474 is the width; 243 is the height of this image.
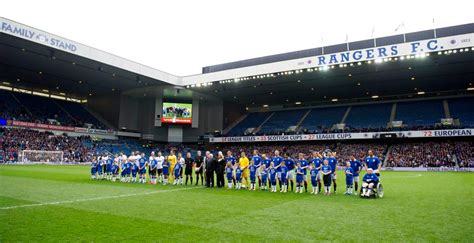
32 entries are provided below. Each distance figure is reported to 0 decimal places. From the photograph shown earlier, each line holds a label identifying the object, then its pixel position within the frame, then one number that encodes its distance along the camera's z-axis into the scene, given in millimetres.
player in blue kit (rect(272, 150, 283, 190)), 13891
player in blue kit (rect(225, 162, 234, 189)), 15164
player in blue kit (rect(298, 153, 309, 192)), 13345
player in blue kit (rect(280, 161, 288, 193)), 13609
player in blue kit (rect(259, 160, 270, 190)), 14469
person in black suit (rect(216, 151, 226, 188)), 15156
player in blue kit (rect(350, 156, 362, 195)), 12836
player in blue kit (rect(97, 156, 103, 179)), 18641
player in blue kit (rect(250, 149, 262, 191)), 14703
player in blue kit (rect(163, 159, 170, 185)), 16594
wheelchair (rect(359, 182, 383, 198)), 11523
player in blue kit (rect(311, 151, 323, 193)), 12992
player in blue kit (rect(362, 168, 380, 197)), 11406
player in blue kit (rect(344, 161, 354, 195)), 12781
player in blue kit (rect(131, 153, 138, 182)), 17328
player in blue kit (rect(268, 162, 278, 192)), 13734
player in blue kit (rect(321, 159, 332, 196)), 12680
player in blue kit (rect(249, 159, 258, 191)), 14625
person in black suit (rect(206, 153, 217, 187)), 15156
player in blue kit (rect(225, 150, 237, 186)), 15596
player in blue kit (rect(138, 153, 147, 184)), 17172
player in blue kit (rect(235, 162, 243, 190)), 14875
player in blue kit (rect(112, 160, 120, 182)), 18109
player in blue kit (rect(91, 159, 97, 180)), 18594
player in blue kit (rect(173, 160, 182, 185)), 16175
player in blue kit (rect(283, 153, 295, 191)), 13850
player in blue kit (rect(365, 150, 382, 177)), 11961
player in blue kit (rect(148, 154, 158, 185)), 16766
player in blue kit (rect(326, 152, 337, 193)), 12920
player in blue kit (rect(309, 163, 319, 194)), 12961
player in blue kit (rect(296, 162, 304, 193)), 13438
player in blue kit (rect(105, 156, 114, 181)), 18328
